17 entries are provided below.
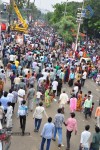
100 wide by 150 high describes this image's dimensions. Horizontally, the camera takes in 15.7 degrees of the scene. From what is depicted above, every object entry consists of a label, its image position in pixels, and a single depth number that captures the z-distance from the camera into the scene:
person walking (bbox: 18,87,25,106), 15.93
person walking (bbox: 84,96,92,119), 17.00
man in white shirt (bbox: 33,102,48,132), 13.70
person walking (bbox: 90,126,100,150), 11.66
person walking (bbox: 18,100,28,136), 13.67
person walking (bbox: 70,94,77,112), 17.23
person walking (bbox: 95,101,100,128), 15.79
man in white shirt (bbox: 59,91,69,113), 16.98
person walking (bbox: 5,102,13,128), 13.32
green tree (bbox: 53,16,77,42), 45.50
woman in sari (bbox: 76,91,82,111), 18.52
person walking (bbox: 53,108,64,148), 12.84
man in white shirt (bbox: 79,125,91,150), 11.80
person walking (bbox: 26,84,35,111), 16.46
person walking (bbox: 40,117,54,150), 12.02
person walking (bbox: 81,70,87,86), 24.63
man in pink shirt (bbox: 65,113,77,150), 12.65
